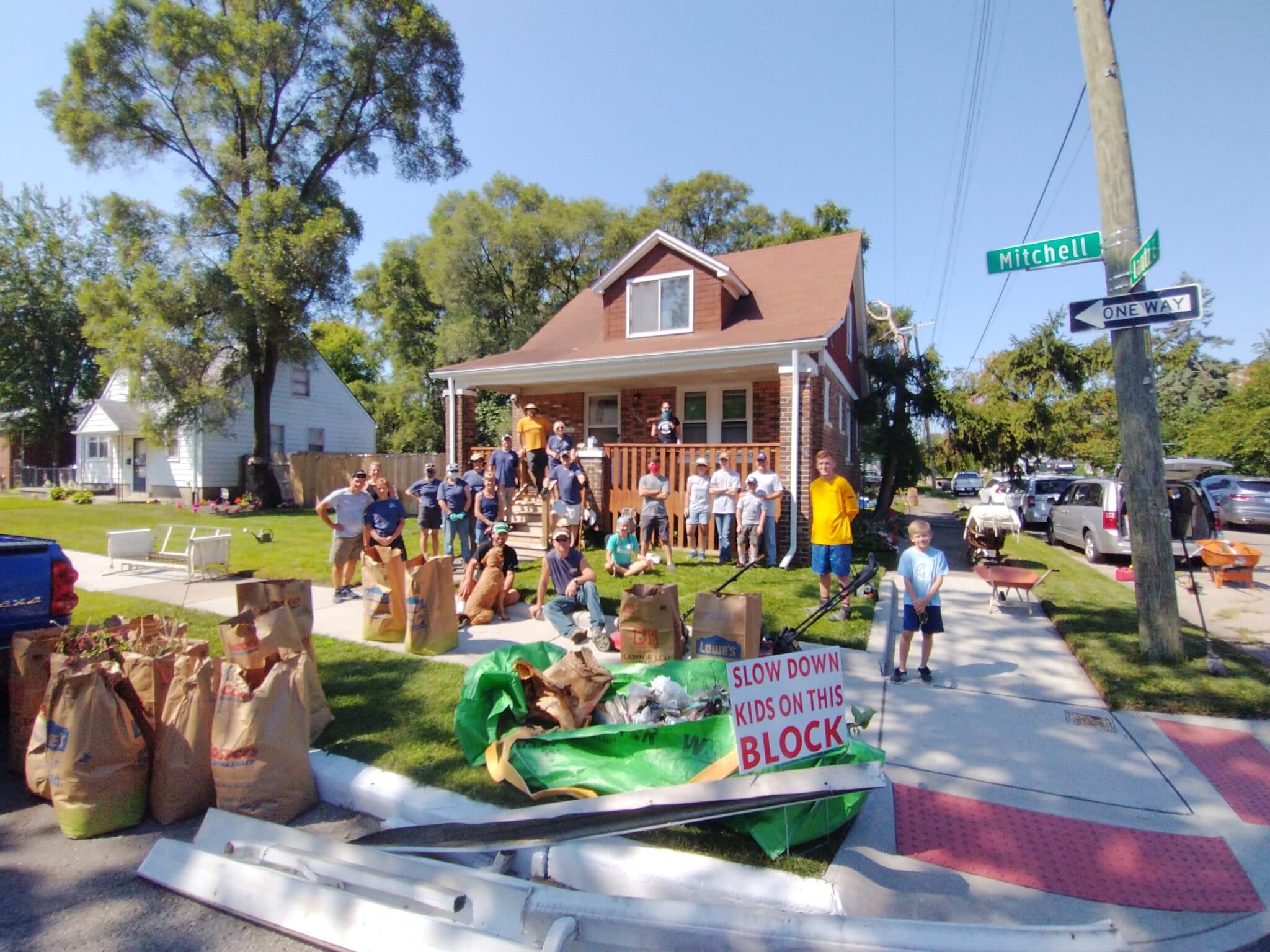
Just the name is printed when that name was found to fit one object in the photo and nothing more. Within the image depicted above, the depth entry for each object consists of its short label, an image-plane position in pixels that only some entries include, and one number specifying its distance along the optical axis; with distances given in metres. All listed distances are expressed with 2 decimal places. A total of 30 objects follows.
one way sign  5.45
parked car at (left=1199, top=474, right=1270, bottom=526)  17.36
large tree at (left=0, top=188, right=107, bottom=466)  31.73
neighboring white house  24.64
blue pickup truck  4.32
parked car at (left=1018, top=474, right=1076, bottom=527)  17.88
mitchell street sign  5.99
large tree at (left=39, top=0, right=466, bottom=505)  21.05
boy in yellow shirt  6.80
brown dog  7.12
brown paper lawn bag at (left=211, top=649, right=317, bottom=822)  3.44
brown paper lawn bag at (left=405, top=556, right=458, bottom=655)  6.01
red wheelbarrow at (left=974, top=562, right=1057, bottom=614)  7.57
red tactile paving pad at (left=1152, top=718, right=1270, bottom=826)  3.66
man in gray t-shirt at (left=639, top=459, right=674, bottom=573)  10.14
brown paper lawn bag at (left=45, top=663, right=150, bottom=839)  3.33
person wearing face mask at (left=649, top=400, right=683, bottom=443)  11.90
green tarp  3.18
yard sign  3.09
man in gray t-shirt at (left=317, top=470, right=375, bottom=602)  8.29
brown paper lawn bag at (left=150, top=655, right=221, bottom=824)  3.52
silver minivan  8.65
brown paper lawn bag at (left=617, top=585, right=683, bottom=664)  5.58
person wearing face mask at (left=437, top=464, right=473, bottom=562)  8.81
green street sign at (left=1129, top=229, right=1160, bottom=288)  5.65
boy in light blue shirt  5.29
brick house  10.71
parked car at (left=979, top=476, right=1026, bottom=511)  11.85
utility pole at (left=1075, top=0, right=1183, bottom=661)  5.91
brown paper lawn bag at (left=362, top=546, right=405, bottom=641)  6.39
